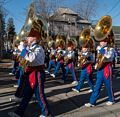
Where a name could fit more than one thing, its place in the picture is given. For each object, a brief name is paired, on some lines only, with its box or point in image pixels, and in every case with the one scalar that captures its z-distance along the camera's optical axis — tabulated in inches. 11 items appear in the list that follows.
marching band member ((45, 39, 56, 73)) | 296.9
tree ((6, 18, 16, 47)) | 1455.6
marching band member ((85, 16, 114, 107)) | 148.5
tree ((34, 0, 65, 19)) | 713.2
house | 807.9
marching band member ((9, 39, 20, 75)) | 283.7
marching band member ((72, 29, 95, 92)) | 185.2
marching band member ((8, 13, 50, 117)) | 122.3
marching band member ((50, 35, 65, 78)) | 259.6
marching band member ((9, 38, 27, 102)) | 156.6
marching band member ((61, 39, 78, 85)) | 230.2
